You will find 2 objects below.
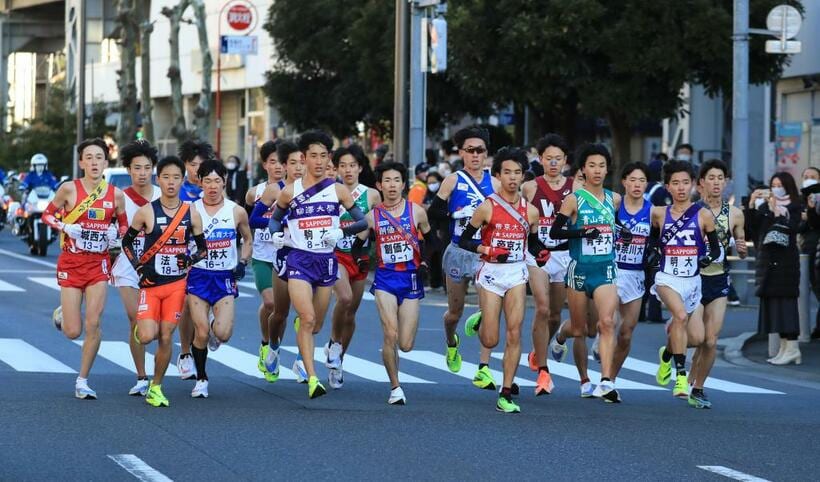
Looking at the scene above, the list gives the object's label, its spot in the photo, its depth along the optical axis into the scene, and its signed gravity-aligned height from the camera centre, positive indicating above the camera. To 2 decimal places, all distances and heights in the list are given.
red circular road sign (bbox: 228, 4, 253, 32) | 44.88 +4.78
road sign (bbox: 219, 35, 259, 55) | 44.91 +4.09
